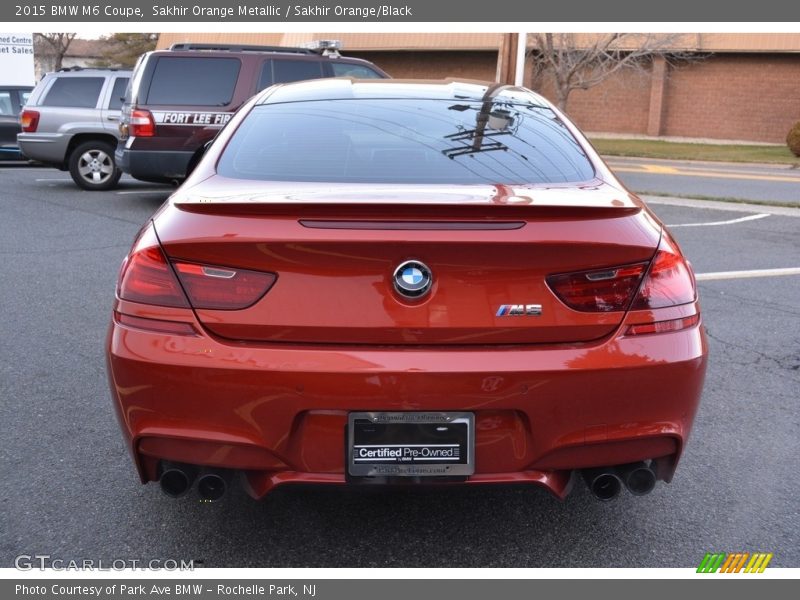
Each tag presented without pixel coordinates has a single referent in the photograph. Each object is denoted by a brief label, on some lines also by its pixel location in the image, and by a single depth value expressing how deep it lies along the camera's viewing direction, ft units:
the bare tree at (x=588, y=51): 89.51
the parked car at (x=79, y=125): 44.19
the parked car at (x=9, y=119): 57.67
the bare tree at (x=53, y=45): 149.87
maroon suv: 36.73
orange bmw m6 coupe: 8.50
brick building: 108.78
